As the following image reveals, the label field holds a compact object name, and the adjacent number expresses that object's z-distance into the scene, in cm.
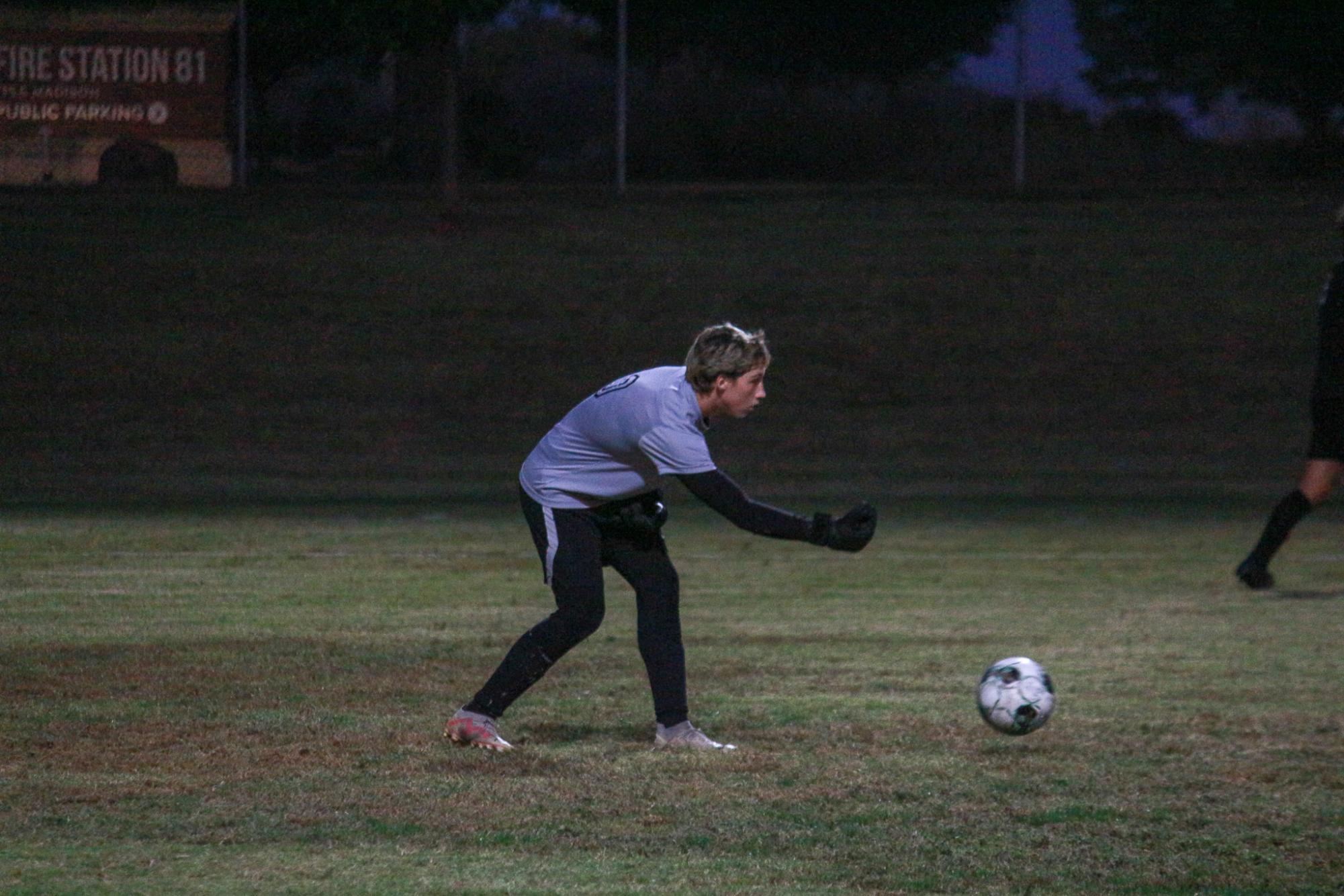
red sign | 5028
